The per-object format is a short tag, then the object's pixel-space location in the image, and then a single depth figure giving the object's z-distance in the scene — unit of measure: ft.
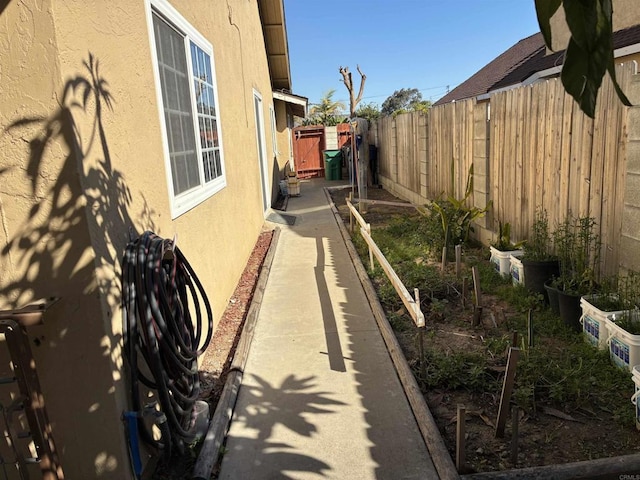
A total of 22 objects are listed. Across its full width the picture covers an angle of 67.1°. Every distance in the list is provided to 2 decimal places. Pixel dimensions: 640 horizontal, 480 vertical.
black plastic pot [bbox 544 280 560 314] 14.61
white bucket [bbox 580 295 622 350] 12.02
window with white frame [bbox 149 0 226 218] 13.07
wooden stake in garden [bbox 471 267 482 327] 14.75
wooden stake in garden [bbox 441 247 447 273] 20.50
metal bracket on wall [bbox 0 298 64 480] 6.87
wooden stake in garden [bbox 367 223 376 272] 21.45
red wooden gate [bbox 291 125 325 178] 71.77
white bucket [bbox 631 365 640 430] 9.53
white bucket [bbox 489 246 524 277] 18.68
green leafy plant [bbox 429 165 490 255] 22.65
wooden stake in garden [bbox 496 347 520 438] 9.45
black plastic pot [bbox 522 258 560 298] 15.85
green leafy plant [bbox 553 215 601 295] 14.11
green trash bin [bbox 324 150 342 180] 67.41
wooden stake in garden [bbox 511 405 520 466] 8.64
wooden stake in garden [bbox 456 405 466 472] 8.57
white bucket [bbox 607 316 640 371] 10.80
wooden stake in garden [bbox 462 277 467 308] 16.58
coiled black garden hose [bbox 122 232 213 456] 8.49
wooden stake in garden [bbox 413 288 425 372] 11.79
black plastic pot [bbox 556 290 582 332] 13.70
